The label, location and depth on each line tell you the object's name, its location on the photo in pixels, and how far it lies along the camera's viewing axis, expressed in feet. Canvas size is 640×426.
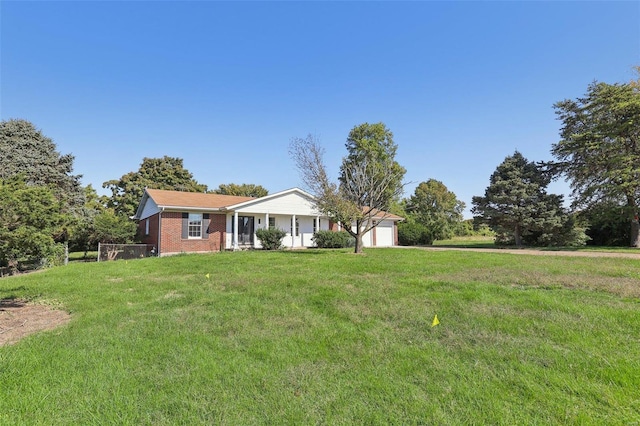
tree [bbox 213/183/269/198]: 149.28
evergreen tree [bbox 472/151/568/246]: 71.82
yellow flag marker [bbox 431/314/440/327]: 13.90
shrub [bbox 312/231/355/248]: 68.23
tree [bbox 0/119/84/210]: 60.80
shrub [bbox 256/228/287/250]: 62.44
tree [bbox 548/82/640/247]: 56.70
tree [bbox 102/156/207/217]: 110.63
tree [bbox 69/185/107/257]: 59.06
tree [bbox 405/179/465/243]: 124.26
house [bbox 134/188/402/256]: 59.52
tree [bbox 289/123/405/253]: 48.84
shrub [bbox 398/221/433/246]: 93.86
